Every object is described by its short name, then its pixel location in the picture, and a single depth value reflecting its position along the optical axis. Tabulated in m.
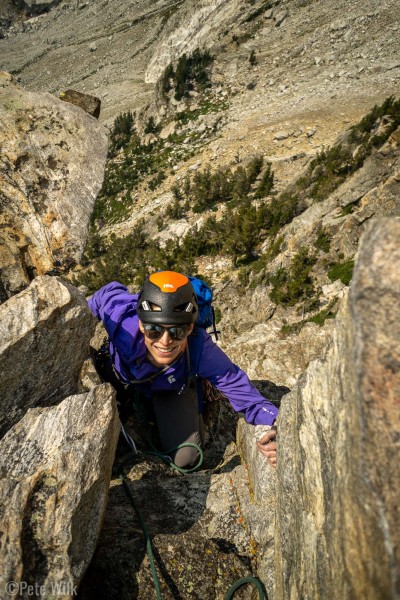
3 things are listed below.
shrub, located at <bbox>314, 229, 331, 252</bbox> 7.92
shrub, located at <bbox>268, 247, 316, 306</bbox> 7.58
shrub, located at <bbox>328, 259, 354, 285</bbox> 7.14
